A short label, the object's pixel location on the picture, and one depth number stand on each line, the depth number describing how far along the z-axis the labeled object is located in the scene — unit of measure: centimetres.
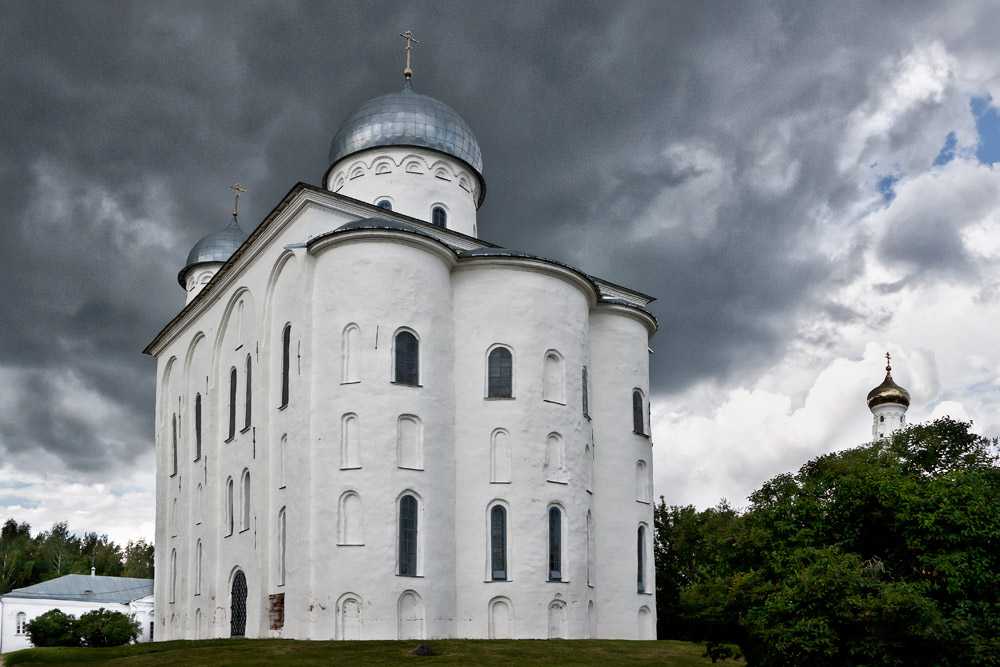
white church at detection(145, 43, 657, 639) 2519
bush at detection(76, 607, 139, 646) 3778
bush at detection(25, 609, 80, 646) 3991
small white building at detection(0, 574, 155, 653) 5616
